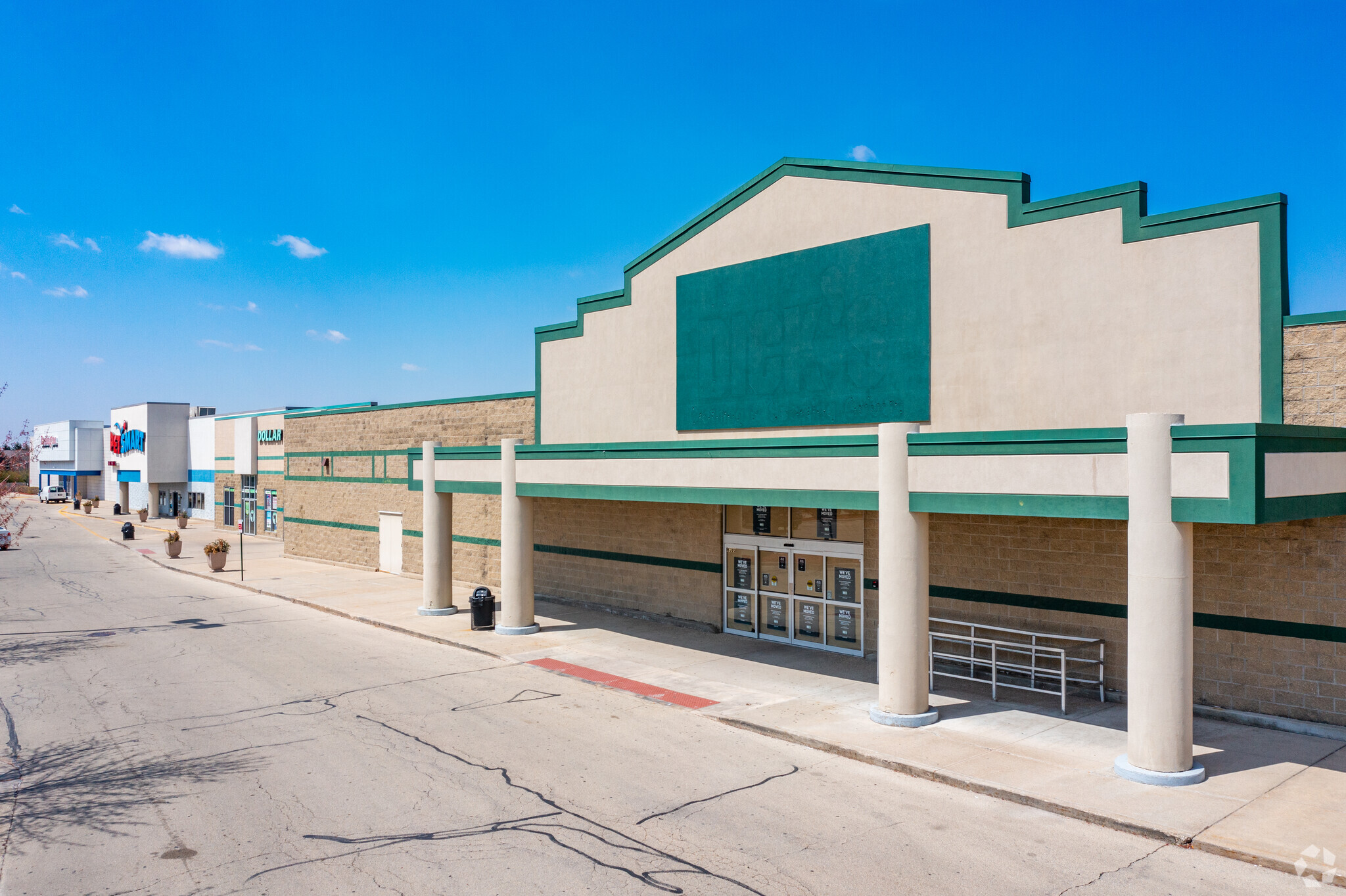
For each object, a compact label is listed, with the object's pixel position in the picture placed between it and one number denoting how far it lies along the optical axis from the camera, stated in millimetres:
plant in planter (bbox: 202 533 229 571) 31703
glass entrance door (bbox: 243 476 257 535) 49278
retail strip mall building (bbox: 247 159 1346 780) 9961
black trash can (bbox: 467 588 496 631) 18938
